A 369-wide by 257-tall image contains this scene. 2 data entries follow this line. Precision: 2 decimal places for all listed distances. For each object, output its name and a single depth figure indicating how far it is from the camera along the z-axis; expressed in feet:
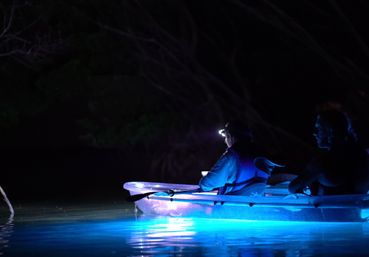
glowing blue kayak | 32.50
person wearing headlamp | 35.68
